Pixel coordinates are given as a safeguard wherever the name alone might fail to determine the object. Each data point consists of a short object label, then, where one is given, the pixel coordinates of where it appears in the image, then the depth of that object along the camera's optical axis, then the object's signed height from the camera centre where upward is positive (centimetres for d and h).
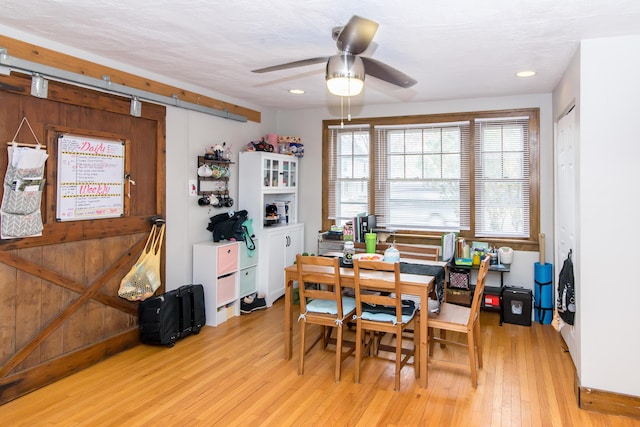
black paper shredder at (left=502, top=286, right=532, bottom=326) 457 -99
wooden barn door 296 -34
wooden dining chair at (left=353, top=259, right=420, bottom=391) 312 -76
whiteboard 330 +29
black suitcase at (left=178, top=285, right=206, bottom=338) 405 -93
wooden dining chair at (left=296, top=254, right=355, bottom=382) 326 -73
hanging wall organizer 291 +16
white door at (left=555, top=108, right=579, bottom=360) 352 +20
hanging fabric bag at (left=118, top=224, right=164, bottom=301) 375 -54
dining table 312 -56
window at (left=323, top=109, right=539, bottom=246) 501 +52
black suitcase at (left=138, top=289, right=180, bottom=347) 382 -96
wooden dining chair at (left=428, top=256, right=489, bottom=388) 315 -81
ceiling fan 224 +91
